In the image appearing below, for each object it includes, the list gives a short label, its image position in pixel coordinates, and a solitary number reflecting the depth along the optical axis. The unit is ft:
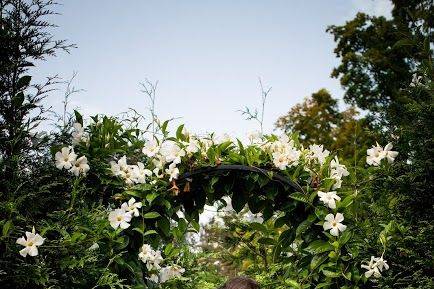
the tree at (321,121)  56.80
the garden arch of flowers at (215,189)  9.45
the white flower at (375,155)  9.22
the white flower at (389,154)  9.05
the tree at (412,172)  8.01
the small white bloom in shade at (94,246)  8.55
